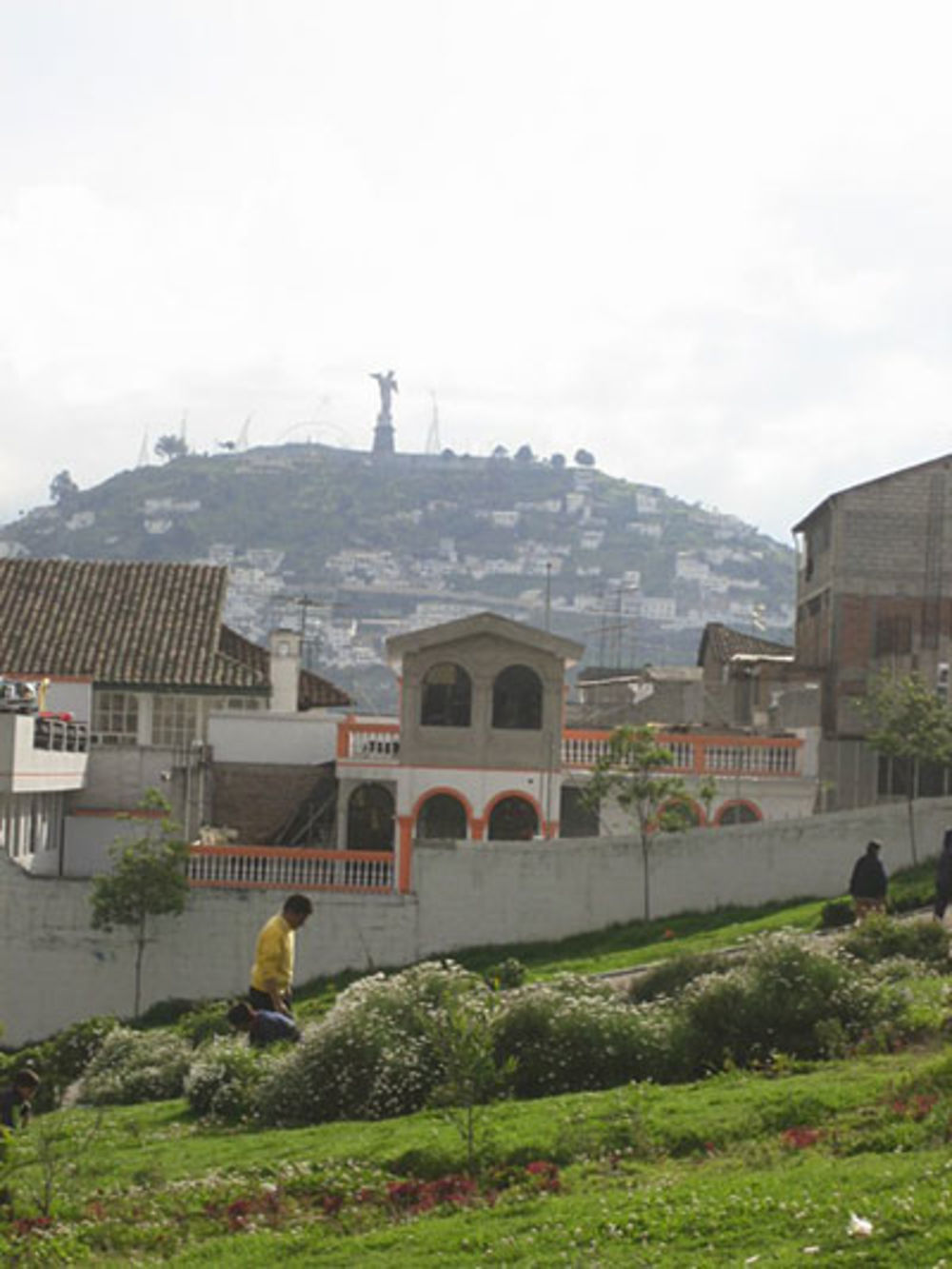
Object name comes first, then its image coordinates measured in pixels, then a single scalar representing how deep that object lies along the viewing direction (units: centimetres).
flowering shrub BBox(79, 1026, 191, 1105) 2658
